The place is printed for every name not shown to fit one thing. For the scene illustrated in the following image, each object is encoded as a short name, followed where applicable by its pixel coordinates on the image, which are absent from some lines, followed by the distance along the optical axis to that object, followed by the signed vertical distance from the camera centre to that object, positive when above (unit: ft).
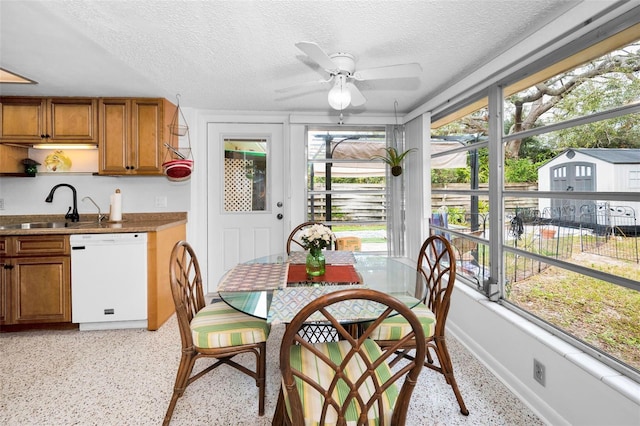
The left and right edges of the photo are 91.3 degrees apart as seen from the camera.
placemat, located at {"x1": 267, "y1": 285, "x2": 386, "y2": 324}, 4.36 -1.49
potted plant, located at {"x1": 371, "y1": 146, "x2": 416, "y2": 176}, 11.89 +1.86
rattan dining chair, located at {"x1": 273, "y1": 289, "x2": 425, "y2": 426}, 3.19 -2.13
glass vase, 6.41 -1.11
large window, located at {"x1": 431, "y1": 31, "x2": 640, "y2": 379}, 4.93 +0.15
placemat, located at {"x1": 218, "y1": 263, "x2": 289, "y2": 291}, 5.78 -1.37
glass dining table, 4.71 -1.42
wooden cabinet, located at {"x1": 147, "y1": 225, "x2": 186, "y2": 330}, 9.43 -2.08
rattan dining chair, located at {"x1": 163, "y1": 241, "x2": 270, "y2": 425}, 5.49 -2.25
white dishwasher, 9.16 -1.99
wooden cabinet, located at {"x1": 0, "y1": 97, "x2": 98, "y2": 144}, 10.18 +3.01
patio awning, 12.87 +1.90
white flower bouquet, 6.32 -0.58
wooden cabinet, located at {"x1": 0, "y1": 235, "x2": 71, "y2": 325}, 9.00 -2.00
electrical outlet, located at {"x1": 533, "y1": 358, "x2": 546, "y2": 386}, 5.73 -3.06
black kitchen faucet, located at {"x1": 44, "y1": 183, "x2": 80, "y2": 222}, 10.98 +0.23
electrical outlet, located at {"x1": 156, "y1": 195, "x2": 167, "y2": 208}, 11.67 +0.35
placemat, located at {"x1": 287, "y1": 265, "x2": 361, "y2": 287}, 5.96 -1.35
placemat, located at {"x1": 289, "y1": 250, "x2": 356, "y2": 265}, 7.51 -1.23
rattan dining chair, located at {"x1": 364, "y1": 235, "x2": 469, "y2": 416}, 5.71 -2.21
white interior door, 12.51 +0.64
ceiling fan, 5.78 +2.73
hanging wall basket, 10.33 +2.01
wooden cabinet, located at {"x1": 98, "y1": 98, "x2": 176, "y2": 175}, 10.46 +2.54
